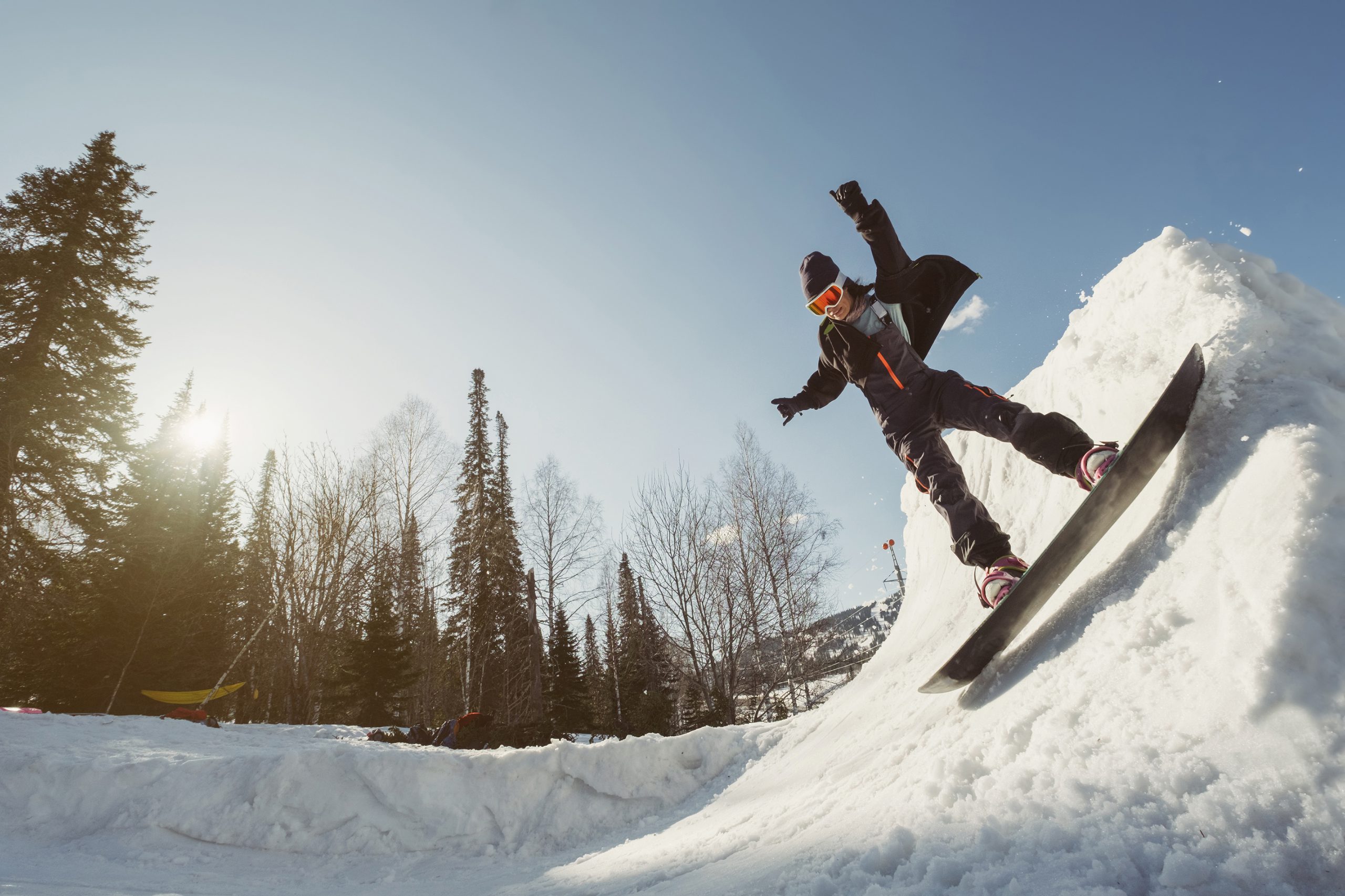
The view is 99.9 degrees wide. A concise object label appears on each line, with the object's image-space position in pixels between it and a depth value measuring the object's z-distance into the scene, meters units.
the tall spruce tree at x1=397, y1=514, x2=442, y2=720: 16.86
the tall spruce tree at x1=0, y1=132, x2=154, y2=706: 9.88
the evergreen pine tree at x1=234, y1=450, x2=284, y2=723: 15.29
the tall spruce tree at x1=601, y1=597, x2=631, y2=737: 17.34
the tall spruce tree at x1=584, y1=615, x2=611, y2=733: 23.02
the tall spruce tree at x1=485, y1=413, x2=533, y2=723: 15.80
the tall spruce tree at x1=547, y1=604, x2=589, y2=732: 19.70
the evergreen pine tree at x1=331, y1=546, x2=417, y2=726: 17.20
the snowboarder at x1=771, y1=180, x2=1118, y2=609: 2.19
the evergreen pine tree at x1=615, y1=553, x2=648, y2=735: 15.03
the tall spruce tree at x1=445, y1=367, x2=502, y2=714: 14.84
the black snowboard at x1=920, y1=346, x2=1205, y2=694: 1.67
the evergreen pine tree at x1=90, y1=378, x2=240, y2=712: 13.66
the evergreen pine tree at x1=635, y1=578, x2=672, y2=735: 12.99
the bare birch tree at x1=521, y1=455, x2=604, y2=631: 15.70
